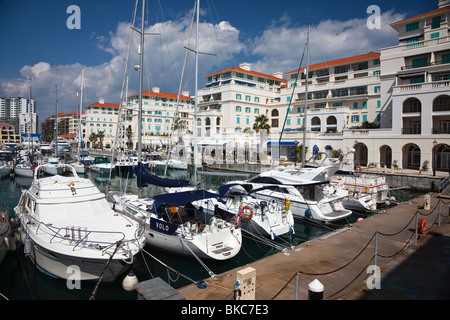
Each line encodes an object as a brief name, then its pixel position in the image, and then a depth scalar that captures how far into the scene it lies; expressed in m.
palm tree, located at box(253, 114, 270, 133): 53.00
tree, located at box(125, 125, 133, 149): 84.46
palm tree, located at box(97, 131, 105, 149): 96.06
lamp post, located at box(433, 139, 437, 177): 31.22
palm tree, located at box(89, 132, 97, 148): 97.62
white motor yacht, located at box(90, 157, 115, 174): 44.00
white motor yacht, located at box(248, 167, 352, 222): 18.44
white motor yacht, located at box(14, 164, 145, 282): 10.00
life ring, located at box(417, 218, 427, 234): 13.09
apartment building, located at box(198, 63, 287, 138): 62.41
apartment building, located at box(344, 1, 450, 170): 35.53
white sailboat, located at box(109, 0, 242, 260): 11.98
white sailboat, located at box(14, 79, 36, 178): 39.22
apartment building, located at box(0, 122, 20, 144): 148.12
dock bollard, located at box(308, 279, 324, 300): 6.52
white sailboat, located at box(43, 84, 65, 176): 38.81
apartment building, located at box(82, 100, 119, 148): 109.00
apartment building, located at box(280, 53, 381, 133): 49.19
